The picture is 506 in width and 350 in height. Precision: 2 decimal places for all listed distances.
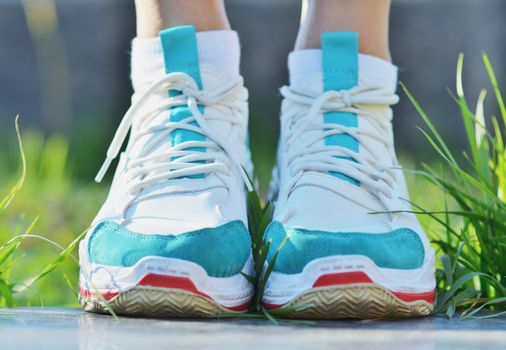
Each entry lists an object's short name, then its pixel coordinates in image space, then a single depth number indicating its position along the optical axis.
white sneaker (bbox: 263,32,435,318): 0.99
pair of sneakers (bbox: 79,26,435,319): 0.99
